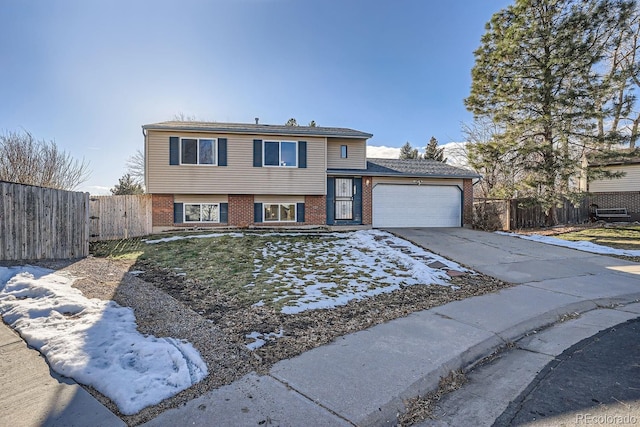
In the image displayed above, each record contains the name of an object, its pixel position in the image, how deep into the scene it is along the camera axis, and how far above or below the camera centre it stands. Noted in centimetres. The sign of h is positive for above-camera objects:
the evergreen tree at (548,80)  1542 +628
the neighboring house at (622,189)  2053 +152
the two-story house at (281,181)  1460 +149
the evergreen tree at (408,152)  3986 +726
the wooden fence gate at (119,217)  1392 -12
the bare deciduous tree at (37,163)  1698 +267
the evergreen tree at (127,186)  3141 +259
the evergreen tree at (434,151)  3800 +692
